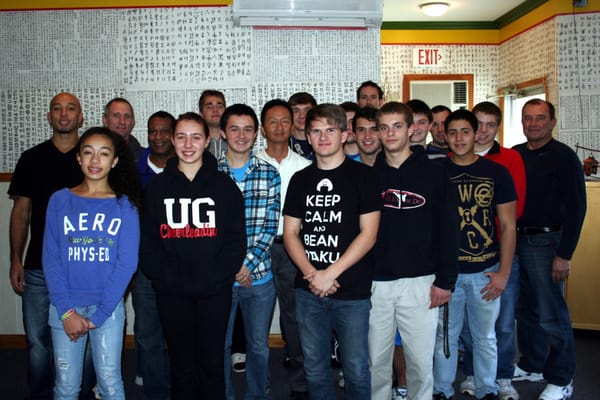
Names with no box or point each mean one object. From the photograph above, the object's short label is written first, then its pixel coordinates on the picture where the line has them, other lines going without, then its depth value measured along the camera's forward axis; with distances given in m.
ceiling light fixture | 5.28
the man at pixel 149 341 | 2.43
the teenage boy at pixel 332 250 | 1.99
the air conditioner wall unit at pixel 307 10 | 3.27
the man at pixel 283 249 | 2.53
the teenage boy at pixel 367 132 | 2.50
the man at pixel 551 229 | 2.57
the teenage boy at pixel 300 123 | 2.88
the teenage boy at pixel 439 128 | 3.28
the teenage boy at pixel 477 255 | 2.37
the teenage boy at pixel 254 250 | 2.23
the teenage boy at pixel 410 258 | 2.08
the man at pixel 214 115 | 2.93
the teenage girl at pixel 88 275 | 1.93
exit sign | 6.18
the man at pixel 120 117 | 2.77
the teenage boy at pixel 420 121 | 2.76
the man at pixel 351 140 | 2.78
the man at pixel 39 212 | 2.35
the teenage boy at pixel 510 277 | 2.56
